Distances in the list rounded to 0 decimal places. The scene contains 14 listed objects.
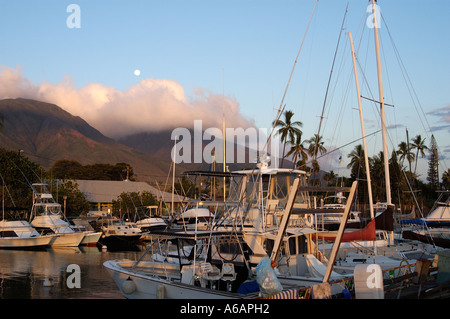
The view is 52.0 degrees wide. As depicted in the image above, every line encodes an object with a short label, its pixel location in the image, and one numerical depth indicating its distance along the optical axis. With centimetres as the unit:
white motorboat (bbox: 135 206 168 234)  5322
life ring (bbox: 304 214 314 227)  2042
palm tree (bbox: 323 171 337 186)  10725
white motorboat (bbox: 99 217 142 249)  5047
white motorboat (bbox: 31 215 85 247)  4675
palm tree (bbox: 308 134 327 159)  8000
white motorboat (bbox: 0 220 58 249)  4531
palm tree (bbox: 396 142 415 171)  9043
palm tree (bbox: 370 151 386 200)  8250
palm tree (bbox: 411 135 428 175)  9075
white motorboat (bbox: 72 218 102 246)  4819
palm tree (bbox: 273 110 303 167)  6950
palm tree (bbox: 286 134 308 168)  7276
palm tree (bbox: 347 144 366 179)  8917
